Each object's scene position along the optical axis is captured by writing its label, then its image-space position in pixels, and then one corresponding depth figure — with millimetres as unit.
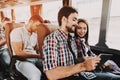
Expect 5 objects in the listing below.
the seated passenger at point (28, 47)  1127
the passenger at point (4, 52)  1333
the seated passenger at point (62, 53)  964
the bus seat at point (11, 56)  1251
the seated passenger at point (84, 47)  924
